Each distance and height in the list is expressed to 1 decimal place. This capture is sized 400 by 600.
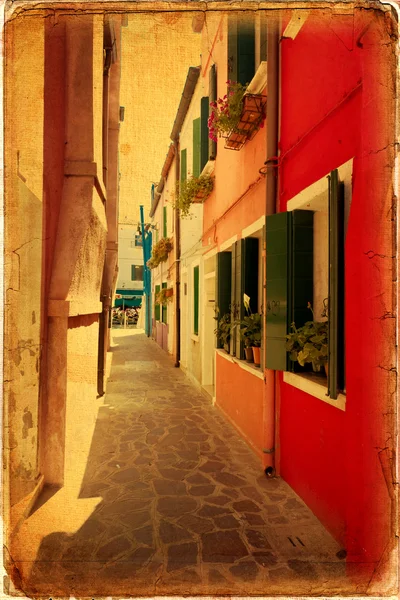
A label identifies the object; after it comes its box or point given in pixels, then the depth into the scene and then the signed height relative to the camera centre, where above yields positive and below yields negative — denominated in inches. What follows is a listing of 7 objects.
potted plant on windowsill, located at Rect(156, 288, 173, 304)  539.5 +9.2
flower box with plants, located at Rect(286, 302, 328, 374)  128.5 -15.8
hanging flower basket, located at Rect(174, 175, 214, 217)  306.9 +95.5
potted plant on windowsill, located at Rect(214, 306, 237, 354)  230.1 -16.4
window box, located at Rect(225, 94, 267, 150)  187.3 +97.1
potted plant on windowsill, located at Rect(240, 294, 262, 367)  196.6 -17.1
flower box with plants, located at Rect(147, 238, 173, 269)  550.0 +79.9
